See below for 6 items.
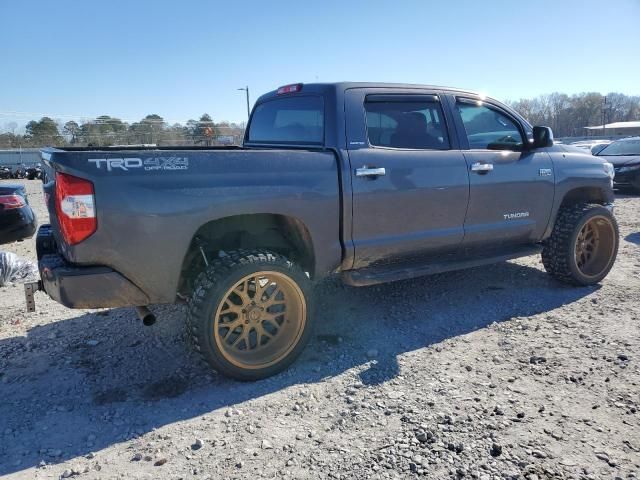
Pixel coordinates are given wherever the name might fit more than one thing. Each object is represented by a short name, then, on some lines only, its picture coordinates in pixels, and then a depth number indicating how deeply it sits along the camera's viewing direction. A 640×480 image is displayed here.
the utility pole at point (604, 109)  74.18
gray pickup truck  2.86
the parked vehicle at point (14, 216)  6.42
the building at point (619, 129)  73.25
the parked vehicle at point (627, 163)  12.81
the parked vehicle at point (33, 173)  31.23
